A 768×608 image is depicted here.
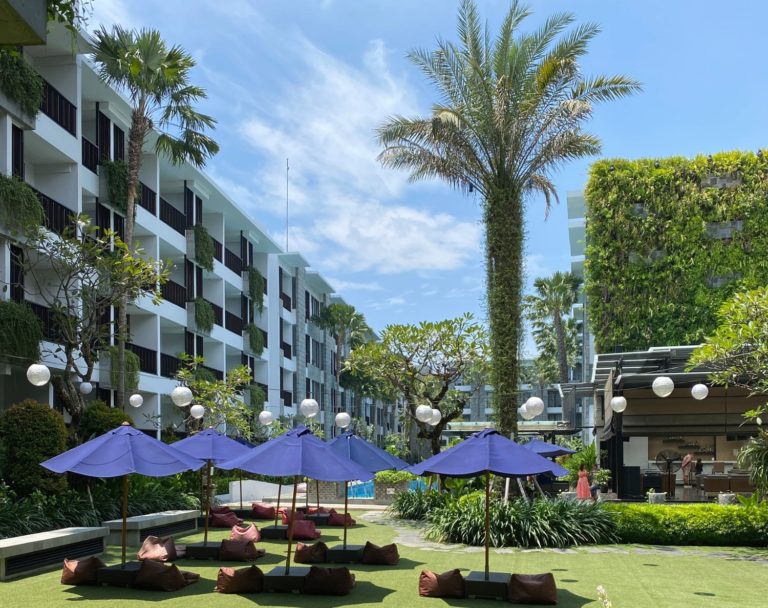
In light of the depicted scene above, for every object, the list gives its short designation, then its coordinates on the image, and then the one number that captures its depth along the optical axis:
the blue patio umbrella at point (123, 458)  11.62
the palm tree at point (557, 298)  59.97
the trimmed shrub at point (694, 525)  16.67
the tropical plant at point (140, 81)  23.64
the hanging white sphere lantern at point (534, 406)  18.65
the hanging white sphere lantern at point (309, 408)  22.41
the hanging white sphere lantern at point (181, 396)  20.38
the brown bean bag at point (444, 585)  11.27
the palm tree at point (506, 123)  18.84
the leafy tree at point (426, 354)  25.19
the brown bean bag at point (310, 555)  14.45
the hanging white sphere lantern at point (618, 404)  20.59
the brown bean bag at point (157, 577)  11.68
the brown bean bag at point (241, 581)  11.55
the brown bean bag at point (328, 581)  11.40
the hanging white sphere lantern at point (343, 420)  23.47
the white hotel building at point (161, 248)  24.06
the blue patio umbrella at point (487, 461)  11.60
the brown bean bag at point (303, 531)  18.08
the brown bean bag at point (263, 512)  23.66
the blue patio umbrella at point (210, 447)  17.38
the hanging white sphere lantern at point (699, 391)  18.59
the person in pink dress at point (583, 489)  22.36
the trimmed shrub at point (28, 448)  16.48
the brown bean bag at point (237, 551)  14.66
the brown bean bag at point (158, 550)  13.88
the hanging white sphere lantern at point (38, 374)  16.66
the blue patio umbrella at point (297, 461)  11.37
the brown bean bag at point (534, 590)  10.93
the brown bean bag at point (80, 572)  11.91
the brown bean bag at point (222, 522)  20.64
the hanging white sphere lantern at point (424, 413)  22.08
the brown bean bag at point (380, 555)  14.27
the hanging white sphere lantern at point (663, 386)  18.47
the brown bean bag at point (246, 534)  16.02
